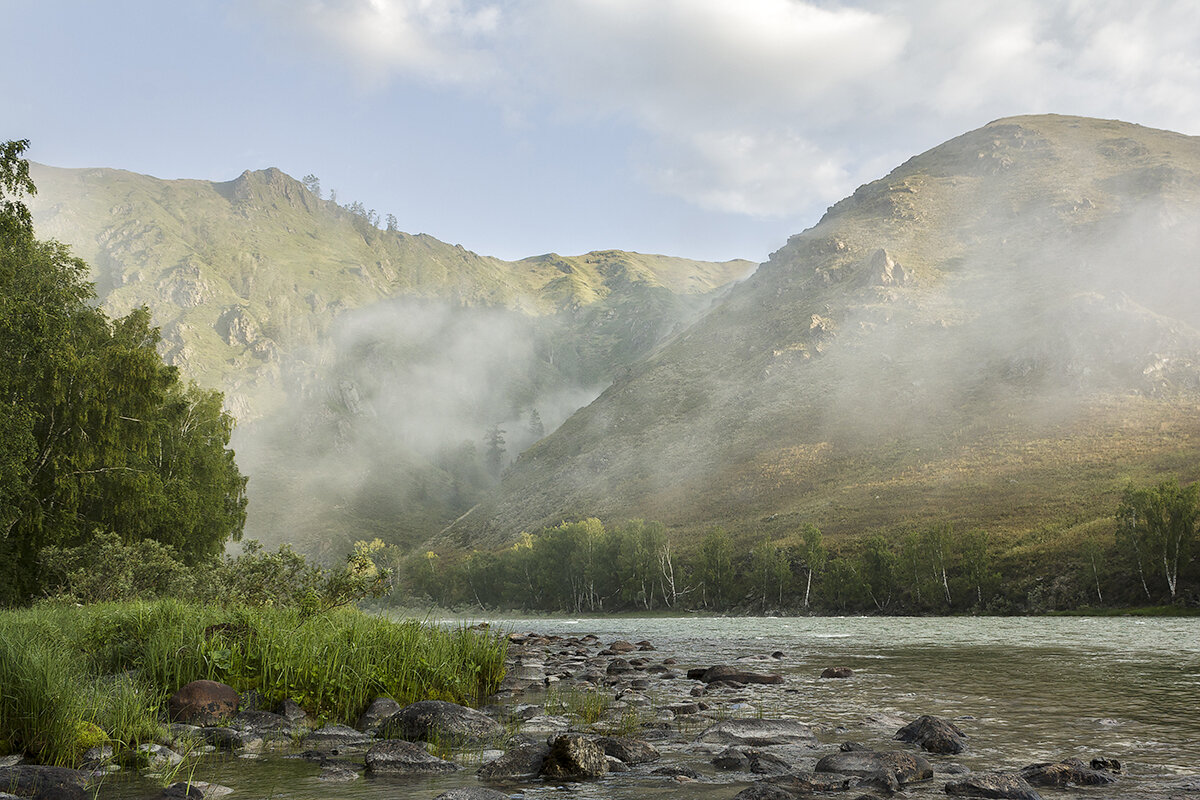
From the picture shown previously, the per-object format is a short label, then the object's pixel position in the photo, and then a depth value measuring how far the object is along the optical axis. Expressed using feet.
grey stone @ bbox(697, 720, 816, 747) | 44.45
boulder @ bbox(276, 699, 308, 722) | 44.34
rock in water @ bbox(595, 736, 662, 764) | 38.75
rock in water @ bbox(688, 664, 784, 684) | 75.66
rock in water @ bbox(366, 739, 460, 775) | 35.76
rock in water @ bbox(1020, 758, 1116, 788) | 32.96
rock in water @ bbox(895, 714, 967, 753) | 40.63
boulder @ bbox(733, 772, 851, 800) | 30.14
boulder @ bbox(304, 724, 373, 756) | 40.68
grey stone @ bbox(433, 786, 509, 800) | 28.43
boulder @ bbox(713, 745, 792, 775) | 36.86
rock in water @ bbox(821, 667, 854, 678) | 80.12
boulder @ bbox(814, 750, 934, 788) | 34.14
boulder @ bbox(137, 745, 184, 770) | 33.71
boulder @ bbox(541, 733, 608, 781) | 35.40
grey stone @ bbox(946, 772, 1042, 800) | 30.53
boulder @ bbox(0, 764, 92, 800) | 26.45
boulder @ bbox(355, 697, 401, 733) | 46.11
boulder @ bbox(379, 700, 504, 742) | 42.93
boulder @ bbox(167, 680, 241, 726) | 41.88
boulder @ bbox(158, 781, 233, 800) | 28.43
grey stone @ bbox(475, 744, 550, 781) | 35.12
